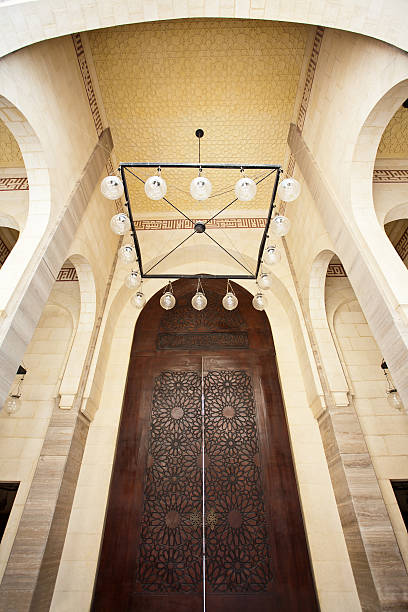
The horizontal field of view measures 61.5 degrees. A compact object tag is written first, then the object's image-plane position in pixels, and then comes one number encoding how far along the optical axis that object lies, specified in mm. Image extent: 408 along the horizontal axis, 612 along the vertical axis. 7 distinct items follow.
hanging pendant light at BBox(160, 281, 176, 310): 2861
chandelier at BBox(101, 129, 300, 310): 2117
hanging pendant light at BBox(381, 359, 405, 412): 3082
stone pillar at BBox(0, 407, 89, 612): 2252
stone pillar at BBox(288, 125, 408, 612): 2170
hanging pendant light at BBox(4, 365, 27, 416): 3115
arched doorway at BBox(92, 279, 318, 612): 2609
